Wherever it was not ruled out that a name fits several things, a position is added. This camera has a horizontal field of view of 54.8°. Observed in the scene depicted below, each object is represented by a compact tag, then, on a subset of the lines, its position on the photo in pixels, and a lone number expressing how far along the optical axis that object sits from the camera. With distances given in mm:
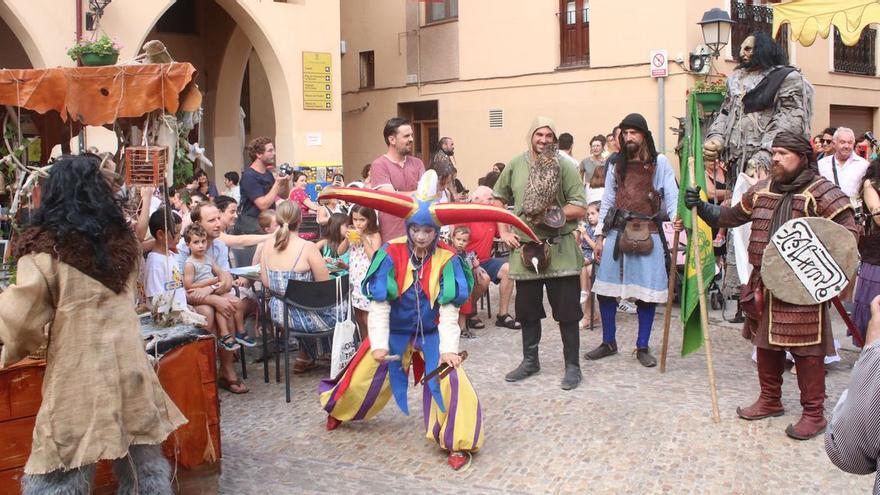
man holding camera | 8375
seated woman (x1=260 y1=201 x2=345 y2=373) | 6500
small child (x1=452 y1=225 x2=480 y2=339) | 7481
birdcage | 4863
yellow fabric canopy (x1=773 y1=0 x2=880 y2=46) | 8180
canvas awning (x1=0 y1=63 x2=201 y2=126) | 4875
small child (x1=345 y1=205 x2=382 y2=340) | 6562
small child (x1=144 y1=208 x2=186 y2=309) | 5684
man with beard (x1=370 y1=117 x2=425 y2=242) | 6312
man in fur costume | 3221
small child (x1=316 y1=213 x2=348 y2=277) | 7463
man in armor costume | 4902
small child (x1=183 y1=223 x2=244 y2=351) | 6316
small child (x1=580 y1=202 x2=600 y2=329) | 8422
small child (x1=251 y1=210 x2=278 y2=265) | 8055
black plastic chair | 6164
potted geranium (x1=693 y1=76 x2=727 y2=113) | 10594
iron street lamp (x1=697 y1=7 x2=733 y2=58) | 12562
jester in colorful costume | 4684
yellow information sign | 14195
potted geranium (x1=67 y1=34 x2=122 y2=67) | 6812
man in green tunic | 6031
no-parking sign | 15078
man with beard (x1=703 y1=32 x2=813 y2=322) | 7117
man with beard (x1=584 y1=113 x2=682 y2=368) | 6527
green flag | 5734
